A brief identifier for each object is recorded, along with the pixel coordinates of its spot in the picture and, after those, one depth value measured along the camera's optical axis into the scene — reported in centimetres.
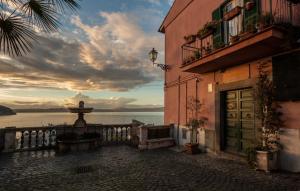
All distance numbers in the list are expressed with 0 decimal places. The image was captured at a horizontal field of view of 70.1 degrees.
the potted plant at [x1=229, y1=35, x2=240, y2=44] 670
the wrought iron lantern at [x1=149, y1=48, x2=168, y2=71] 1235
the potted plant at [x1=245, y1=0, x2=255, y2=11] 696
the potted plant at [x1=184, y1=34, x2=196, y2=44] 1014
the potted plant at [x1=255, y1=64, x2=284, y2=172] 638
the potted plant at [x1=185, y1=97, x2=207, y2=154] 933
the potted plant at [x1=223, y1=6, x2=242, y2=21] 748
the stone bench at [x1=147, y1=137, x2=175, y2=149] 1067
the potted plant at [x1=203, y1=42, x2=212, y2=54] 870
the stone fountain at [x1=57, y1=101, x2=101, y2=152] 991
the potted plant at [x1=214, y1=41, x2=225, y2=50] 761
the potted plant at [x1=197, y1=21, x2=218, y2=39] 875
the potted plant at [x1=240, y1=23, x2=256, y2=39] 611
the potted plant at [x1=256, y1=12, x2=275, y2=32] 576
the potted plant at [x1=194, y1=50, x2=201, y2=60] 921
